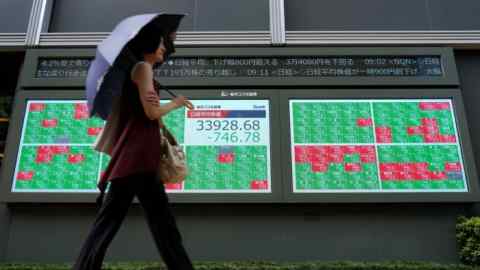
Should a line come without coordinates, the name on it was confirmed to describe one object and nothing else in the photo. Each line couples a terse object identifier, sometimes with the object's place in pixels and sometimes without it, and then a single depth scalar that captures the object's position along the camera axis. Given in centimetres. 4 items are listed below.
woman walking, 188
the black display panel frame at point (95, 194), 393
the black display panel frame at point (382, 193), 389
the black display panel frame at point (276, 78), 435
